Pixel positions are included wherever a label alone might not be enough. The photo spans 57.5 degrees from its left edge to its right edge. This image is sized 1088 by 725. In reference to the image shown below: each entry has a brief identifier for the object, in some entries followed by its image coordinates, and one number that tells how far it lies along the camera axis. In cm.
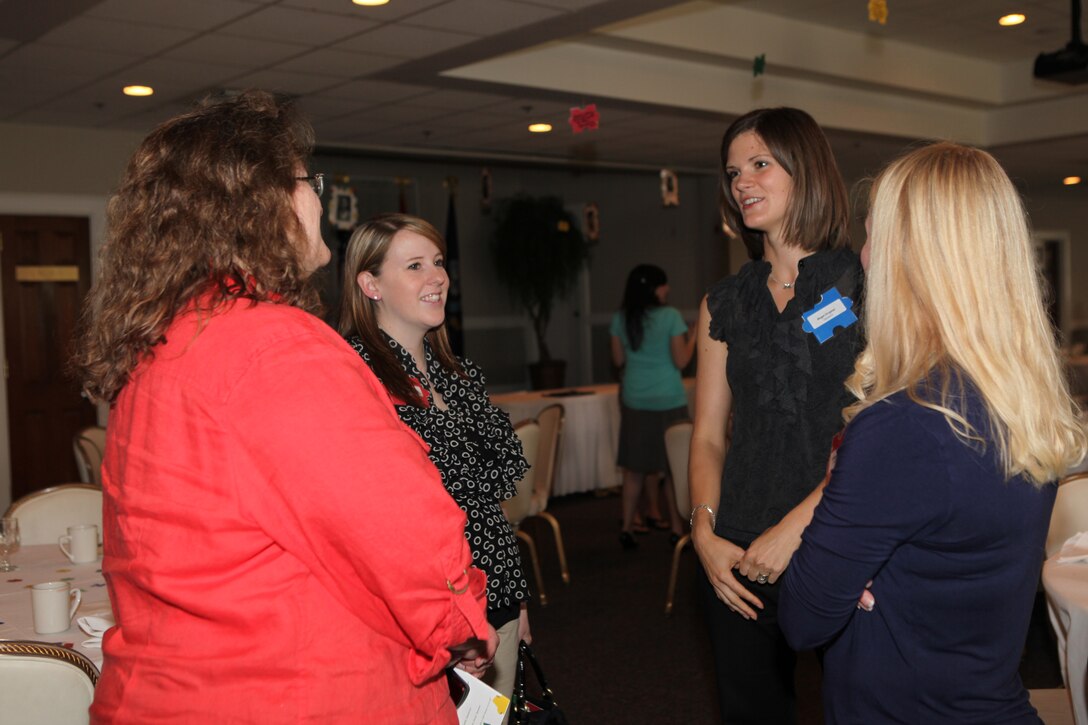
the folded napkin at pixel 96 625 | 214
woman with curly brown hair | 107
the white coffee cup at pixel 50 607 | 219
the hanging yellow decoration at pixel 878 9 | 553
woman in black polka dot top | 204
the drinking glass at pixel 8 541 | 280
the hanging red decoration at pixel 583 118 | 715
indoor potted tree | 1036
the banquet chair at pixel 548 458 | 517
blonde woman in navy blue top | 119
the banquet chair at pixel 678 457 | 460
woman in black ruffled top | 184
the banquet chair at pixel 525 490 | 483
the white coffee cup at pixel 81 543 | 284
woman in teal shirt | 613
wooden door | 755
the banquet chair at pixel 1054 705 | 216
